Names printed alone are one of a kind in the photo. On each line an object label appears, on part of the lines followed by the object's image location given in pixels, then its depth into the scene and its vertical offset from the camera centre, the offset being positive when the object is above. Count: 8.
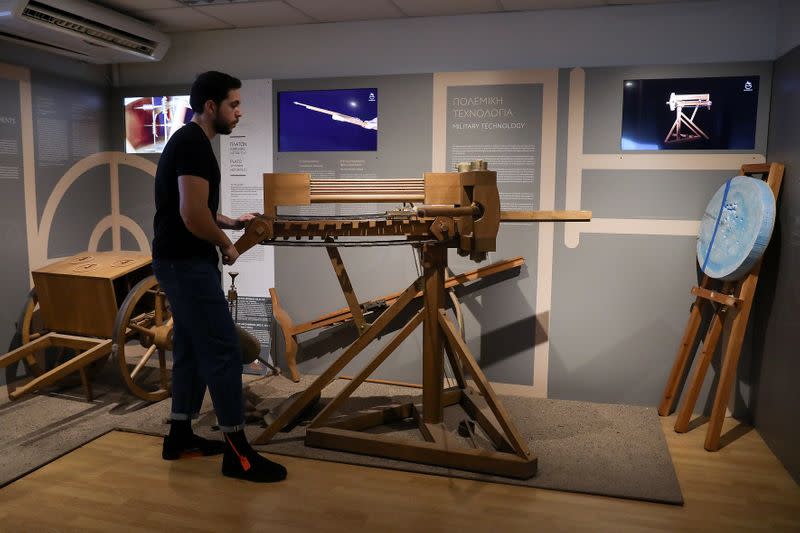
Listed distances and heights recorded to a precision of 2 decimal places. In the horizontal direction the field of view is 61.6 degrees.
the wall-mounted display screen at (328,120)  4.63 +0.49
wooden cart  4.08 -0.82
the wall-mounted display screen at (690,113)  3.97 +0.49
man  3.01 -0.33
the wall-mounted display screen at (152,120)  5.11 +0.53
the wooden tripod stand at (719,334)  3.62 -0.80
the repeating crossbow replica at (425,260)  3.27 -0.35
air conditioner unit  3.97 +1.00
